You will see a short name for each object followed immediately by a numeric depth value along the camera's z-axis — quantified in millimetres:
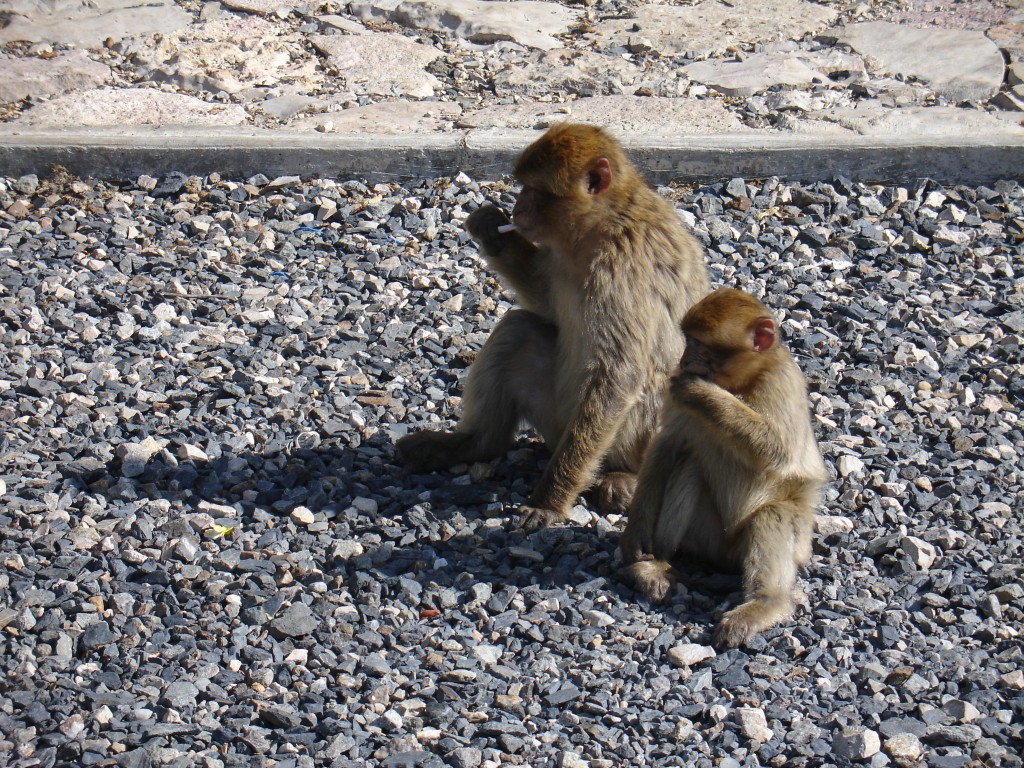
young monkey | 7555
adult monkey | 8742
